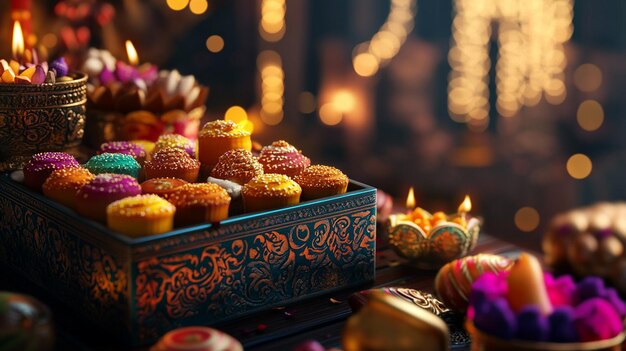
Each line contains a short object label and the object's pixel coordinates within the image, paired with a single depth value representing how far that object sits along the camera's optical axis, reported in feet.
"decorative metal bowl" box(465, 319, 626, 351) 3.69
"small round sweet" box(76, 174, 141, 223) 4.93
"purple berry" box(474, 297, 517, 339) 3.75
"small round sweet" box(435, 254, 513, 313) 4.89
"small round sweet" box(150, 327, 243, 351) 3.92
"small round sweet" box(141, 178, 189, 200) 5.15
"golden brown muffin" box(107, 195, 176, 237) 4.66
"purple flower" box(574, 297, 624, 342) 3.73
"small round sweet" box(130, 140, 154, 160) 6.38
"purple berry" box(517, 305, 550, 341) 3.72
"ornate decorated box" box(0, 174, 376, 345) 4.64
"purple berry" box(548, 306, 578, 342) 3.72
